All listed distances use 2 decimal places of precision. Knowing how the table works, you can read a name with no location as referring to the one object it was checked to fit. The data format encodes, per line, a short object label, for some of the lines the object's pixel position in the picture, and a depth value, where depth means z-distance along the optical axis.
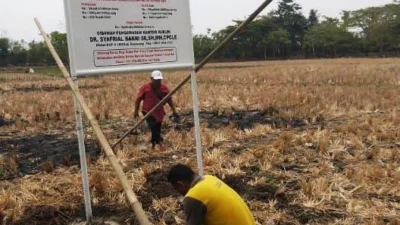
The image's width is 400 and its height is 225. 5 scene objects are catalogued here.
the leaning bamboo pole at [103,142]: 3.01
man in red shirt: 8.76
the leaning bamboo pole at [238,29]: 3.91
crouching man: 3.29
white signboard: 4.89
